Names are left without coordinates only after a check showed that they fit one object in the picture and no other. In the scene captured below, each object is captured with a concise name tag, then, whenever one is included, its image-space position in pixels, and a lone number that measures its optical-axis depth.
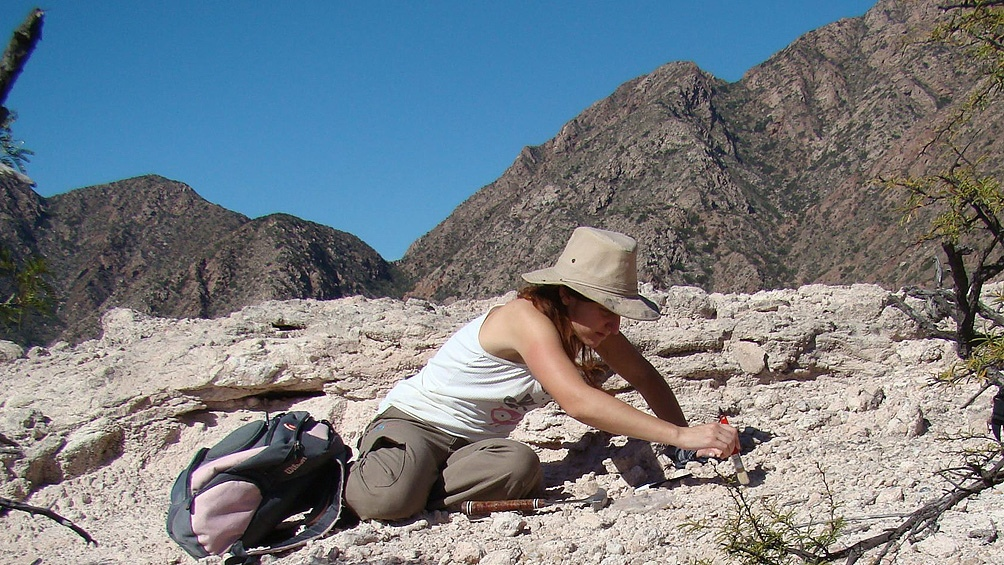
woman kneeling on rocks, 2.95
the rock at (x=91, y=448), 4.40
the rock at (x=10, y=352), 5.51
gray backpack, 3.14
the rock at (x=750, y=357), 4.11
